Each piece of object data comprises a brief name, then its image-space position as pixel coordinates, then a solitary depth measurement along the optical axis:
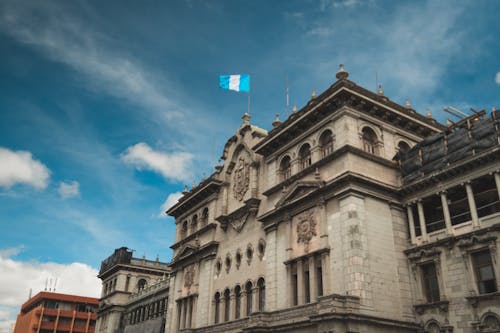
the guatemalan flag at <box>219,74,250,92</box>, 43.84
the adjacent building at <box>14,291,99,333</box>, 103.56
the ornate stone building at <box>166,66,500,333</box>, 26.25
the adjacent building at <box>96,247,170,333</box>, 58.47
